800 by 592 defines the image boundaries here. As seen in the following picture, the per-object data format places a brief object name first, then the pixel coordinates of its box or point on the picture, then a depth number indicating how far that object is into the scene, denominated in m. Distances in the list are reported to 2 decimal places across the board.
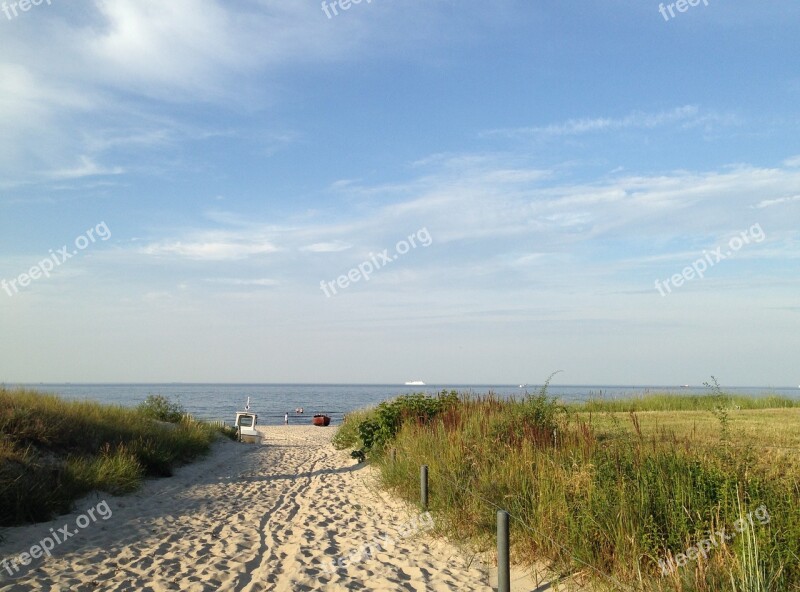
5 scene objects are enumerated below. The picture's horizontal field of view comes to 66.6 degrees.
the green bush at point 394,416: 14.91
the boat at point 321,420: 43.61
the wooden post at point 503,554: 5.05
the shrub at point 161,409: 20.38
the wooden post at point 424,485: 9.05
